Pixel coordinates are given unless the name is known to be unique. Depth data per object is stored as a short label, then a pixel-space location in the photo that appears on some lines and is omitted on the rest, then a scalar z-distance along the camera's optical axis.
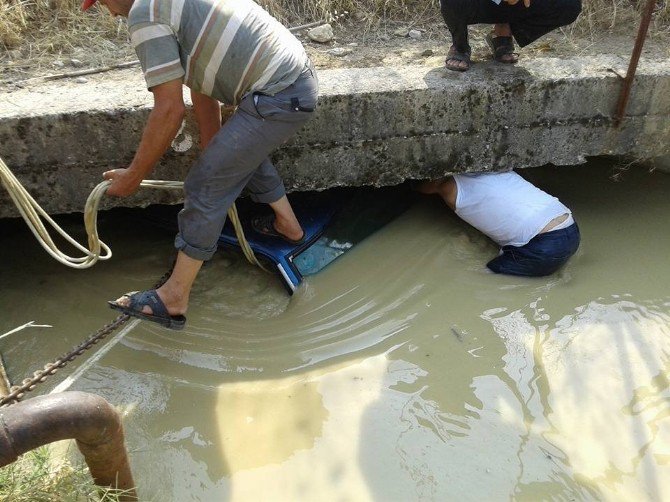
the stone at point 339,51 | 4.11
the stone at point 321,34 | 4.26
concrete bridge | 3.17
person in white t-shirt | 3.52
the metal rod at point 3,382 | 2.78
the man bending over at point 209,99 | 2.52
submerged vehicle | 3.56
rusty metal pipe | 1.87
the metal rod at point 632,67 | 3.35
